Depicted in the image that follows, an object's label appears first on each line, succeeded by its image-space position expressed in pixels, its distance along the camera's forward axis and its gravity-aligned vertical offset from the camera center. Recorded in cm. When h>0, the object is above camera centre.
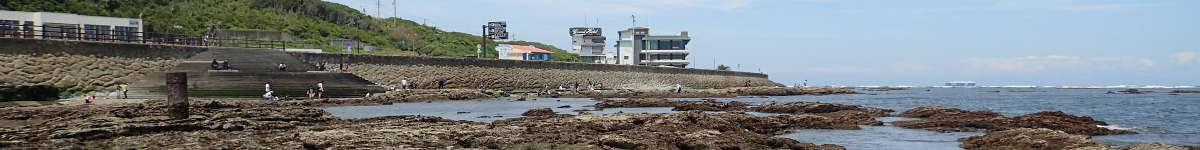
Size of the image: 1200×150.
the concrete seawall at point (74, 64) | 3569 +13
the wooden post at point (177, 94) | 2270 -63
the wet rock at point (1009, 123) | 2338 -136
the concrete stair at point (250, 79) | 3678 -47
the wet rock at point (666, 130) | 1617 -120
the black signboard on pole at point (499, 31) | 11250 +426
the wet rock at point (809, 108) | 3316 -136
